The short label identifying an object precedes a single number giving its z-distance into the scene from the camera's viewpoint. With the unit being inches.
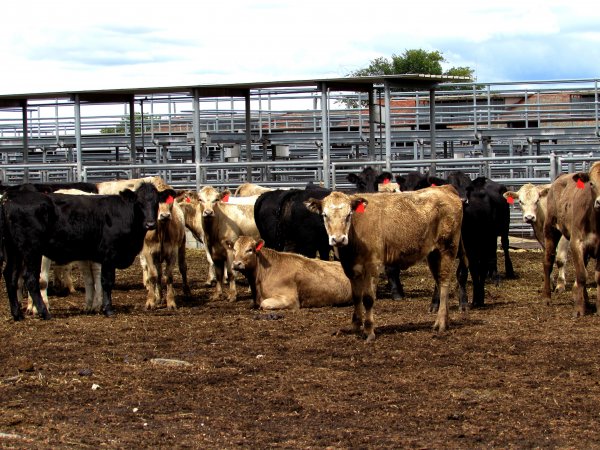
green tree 2726.4
